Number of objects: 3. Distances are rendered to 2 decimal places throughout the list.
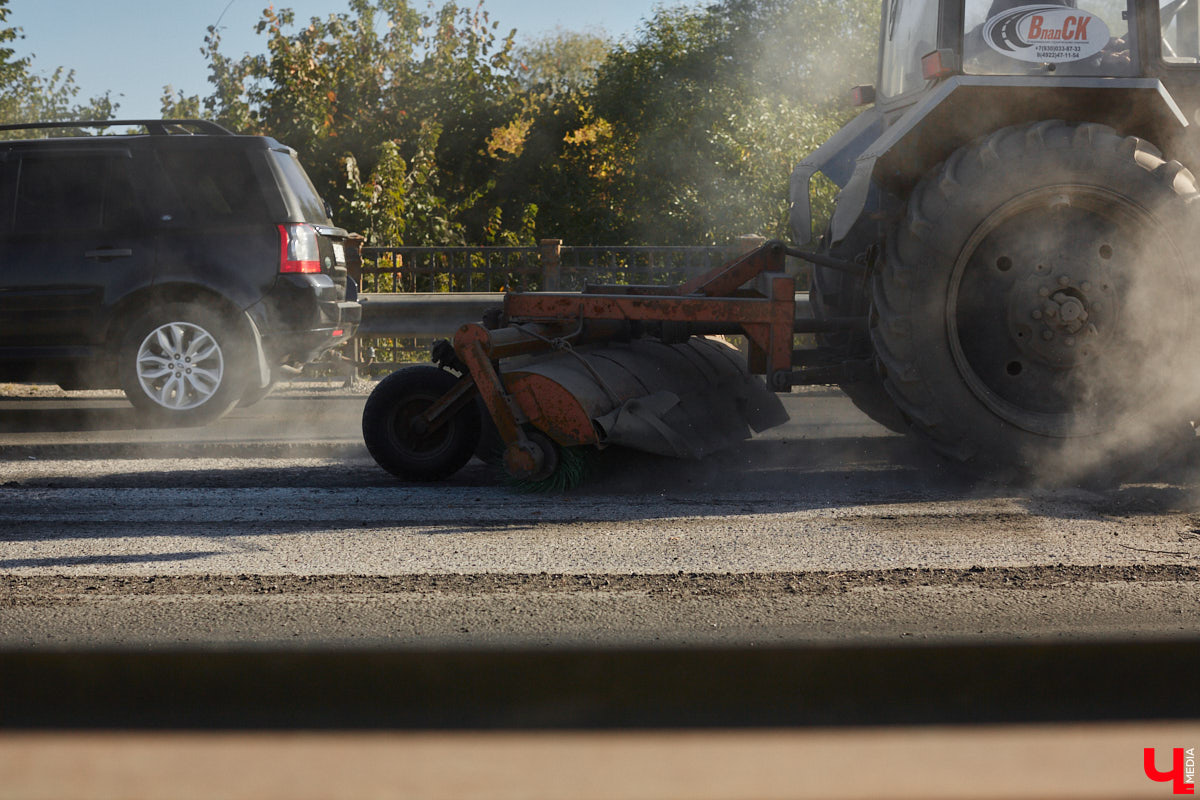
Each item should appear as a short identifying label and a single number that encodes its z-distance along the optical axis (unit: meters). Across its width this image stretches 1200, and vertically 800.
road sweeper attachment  11.52
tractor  11.61
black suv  17.02
